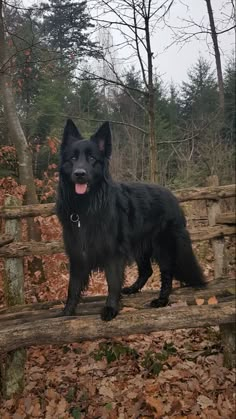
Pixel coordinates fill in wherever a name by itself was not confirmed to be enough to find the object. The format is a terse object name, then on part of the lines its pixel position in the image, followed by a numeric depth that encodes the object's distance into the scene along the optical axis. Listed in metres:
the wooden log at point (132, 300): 3.19
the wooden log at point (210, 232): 4.54
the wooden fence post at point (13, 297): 3.30
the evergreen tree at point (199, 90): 18.19
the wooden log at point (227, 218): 3.39
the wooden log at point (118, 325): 2.74
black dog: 2.85
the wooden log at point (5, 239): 3.42
